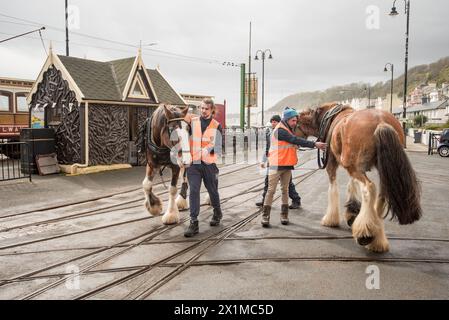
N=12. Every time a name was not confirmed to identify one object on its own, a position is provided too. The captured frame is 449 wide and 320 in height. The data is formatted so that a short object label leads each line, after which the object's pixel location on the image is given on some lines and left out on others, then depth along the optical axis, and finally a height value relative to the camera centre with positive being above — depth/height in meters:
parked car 20.91 -0.66
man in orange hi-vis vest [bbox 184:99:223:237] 6.22 -0.34
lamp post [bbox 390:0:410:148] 24.28 +7.49
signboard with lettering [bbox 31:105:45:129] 14.80 +0.60
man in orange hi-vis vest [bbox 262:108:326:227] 6.56 -0.43
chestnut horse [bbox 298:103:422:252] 4.87 -0.47
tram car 18.98 +1.18
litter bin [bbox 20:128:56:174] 13.20 -0.43
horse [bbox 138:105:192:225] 6.68 -0.26
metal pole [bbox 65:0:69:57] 20.75 +5.45
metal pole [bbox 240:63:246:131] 31.05 +3.61
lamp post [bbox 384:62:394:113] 35.54 +6.22
